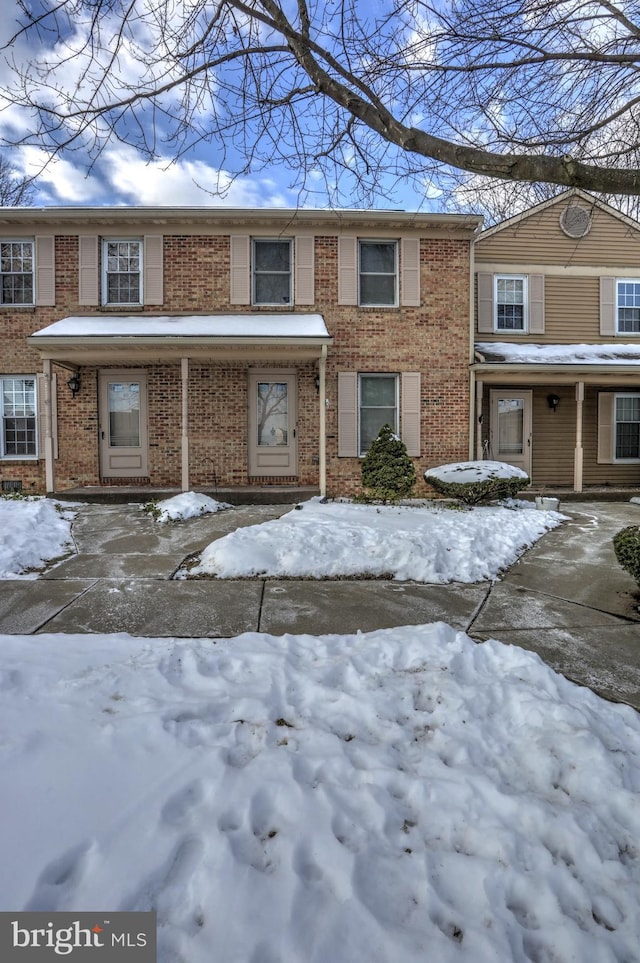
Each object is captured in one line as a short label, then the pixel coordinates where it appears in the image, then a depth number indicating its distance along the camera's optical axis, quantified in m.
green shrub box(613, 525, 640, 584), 4.36
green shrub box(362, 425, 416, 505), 8.47
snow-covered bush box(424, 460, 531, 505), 8.55
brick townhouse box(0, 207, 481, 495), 10.34
